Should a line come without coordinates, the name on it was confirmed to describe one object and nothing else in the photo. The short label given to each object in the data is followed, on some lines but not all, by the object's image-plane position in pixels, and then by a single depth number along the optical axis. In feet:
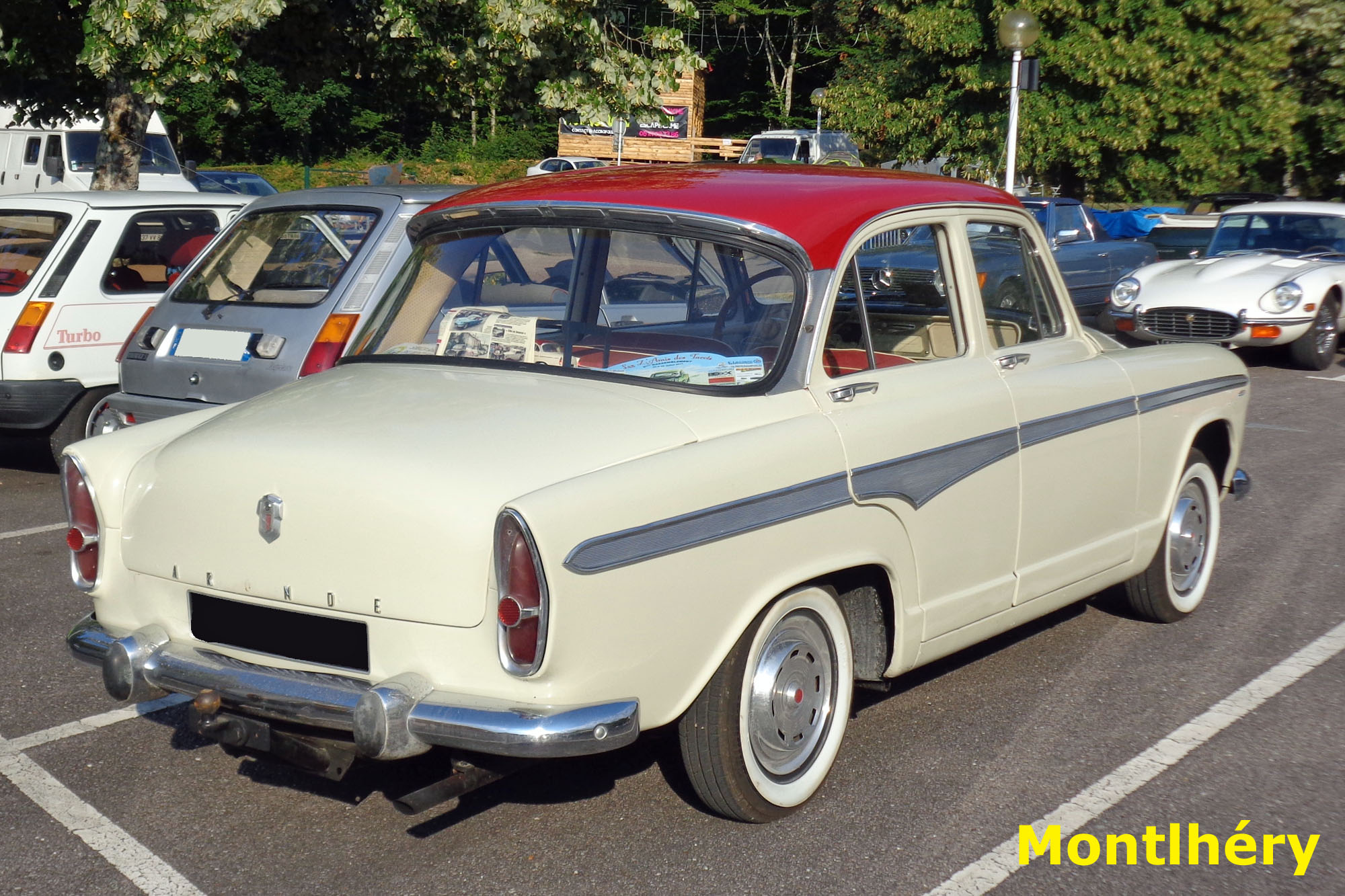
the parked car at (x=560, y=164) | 129.90
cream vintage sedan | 10.43
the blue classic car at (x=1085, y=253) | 50.70
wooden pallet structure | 149.79
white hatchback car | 25.64
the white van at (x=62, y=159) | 73.26
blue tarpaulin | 70.38
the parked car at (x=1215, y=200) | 68.39
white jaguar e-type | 42.57
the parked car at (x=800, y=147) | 104.22
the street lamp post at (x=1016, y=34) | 52.26
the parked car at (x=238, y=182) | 94.07
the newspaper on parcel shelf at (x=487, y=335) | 13.66
